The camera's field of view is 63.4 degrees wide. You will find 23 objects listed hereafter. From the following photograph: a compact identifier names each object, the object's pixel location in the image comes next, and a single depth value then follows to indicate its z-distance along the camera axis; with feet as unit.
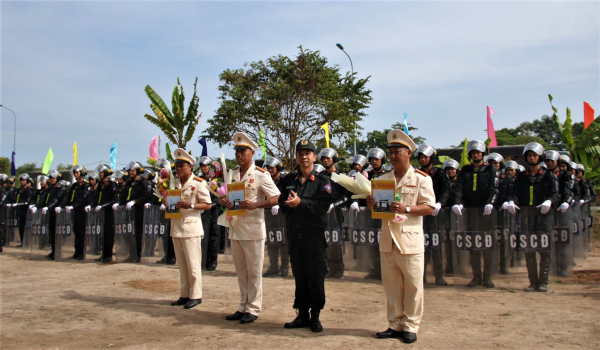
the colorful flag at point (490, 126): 57.06
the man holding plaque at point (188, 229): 21.47
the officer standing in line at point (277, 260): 30.53
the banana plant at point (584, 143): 52.16
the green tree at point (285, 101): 75.92
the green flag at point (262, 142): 72.74
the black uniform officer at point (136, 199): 37.11
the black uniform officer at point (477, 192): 25.35
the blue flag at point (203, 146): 45.05
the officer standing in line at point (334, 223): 28.27
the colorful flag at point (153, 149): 80.64
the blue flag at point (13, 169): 89.07
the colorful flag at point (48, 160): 72.96
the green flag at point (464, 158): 44.53
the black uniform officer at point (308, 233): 17.21
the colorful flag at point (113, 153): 85.61
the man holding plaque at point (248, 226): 18.80
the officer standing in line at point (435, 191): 25.39
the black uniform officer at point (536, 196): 24.11
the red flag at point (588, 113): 55.77
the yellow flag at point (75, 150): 80.84
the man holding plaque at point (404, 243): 15.64
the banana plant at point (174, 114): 63.41
